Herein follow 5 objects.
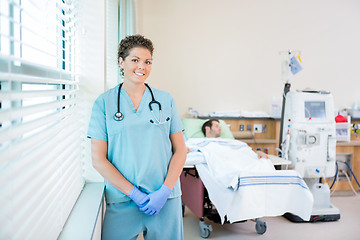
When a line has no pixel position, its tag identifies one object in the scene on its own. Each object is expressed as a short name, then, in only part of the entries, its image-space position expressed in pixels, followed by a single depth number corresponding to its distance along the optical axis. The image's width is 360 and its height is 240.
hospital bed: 2.32
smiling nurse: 1.38
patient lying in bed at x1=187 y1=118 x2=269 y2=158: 3.40
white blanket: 2.33
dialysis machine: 3.25
